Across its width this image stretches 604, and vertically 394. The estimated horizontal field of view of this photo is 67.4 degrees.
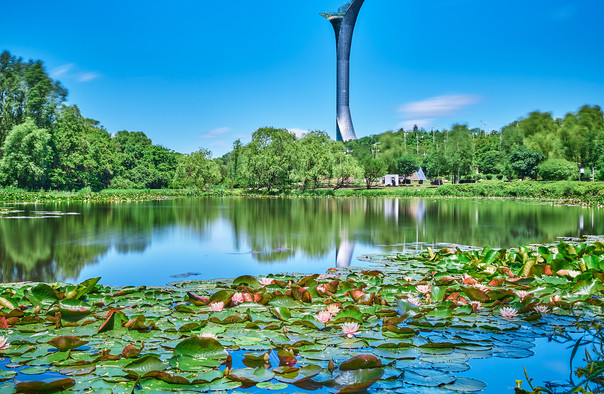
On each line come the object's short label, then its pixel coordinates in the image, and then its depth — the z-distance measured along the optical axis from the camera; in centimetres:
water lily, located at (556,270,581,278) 479
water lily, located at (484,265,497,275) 530
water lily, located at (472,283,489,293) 429
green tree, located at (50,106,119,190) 3734
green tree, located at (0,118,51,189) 3156
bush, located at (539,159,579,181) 3762
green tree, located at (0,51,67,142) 3547
